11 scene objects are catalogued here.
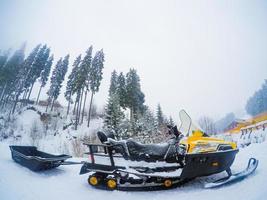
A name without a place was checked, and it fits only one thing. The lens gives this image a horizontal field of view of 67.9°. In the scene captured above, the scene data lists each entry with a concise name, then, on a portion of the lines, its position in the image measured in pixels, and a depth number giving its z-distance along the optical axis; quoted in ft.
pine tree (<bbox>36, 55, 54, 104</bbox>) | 101.31
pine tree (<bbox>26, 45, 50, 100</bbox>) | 91.55
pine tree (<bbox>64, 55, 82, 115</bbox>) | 97.03
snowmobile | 10.48
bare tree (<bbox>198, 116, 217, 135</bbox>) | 175.42
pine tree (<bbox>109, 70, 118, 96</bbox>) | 95.92
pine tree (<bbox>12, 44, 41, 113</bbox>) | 83.56
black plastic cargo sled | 13.07
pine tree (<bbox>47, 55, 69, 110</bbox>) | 98.89
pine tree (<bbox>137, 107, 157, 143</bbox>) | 58.93
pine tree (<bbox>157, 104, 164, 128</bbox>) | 97.49
